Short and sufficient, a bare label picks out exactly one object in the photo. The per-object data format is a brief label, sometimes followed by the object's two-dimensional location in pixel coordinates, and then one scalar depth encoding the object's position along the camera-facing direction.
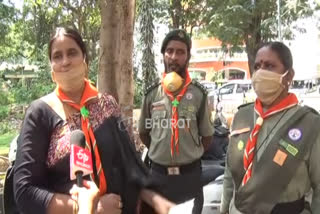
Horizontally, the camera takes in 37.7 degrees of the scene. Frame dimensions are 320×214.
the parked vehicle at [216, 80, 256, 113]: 23.78
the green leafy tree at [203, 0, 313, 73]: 22.06
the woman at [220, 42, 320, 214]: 2.46
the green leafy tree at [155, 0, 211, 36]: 25.30
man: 3.75
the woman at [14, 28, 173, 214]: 1.86
